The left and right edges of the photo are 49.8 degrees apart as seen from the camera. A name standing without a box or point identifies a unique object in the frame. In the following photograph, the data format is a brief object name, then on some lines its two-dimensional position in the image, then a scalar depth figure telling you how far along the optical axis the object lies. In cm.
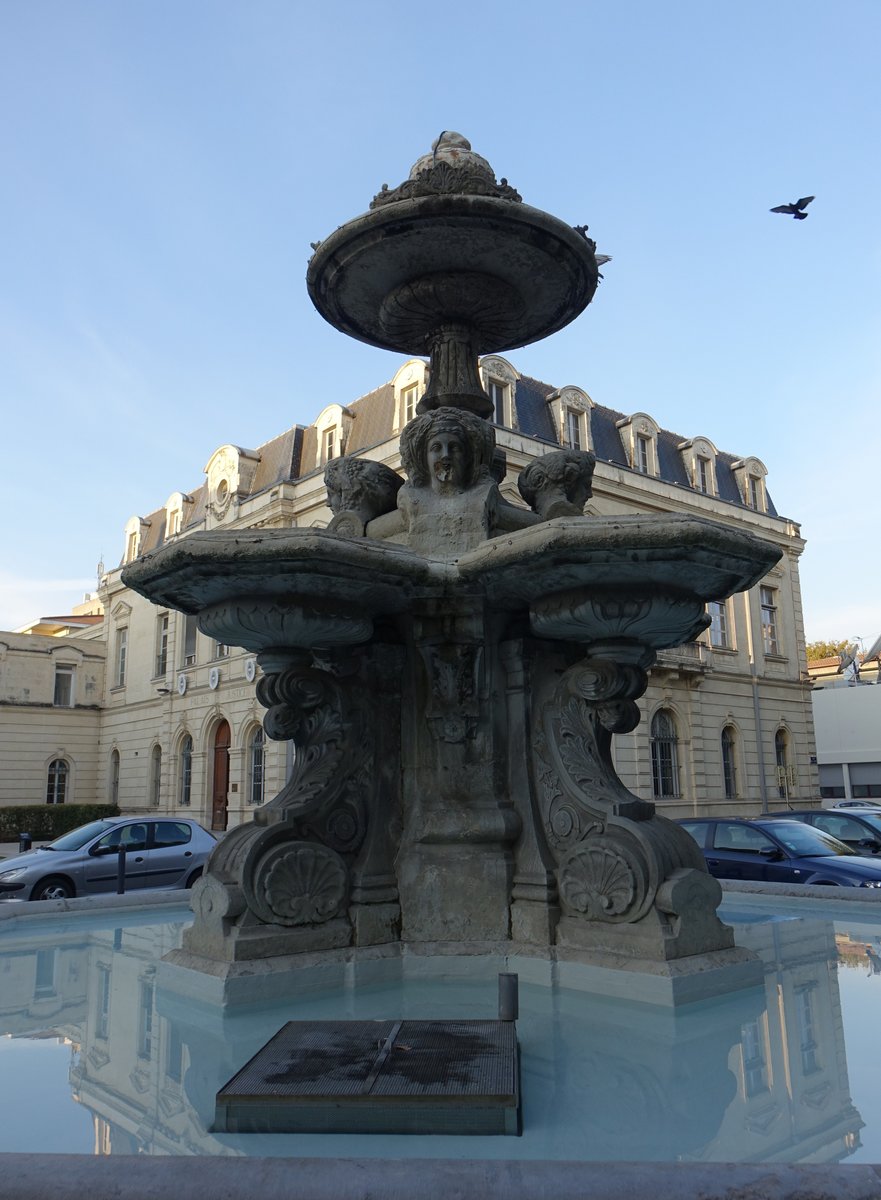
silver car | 1072
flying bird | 998
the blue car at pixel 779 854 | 934
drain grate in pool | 263
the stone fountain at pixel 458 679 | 439
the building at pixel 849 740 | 4269
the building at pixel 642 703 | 2736
